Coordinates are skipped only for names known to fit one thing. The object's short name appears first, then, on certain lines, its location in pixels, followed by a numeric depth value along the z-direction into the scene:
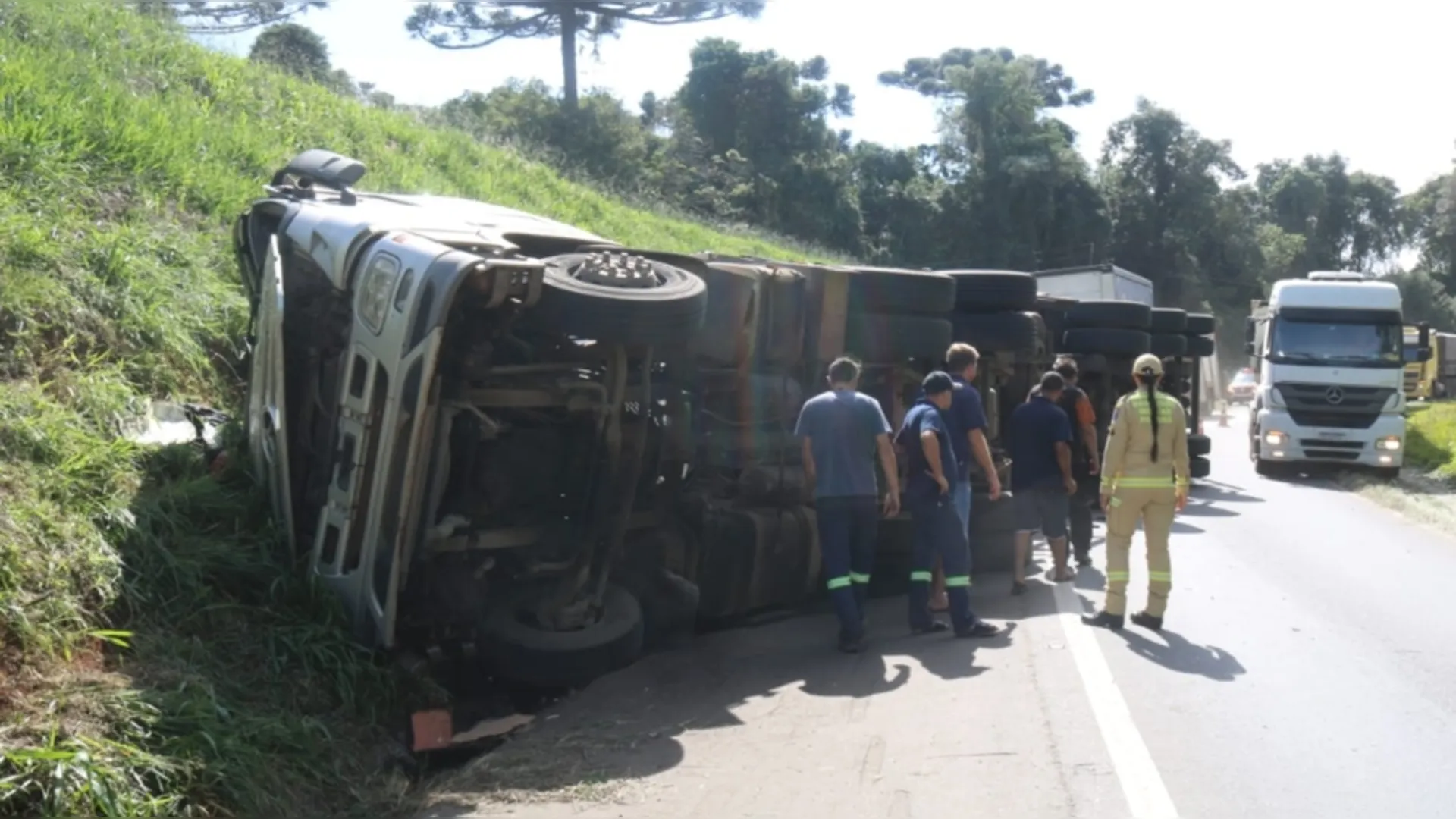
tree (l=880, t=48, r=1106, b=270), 47.56
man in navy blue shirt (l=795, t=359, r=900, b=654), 7.96
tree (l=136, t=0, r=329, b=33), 37.41
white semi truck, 20.00
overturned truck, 6.47
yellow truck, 42.47
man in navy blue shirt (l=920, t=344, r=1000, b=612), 8.86
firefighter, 8.55
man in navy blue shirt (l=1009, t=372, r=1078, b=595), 10.05
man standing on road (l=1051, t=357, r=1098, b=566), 10.95
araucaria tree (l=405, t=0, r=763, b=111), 42.44
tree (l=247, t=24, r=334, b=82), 26.92
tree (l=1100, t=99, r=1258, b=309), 52.75
